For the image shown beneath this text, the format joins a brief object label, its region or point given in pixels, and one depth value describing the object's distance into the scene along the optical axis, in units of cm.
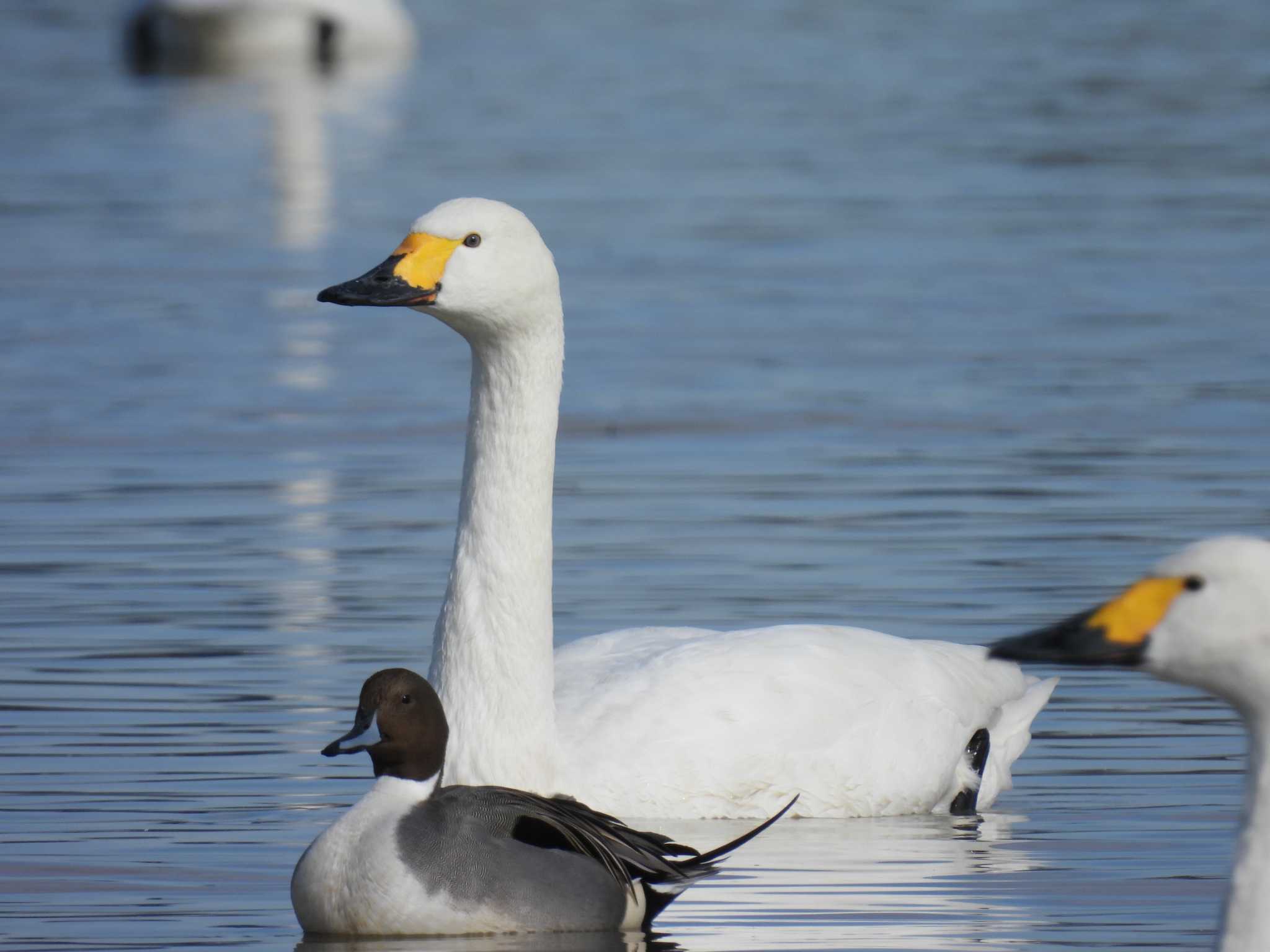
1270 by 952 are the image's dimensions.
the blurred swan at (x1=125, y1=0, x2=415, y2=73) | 8800
